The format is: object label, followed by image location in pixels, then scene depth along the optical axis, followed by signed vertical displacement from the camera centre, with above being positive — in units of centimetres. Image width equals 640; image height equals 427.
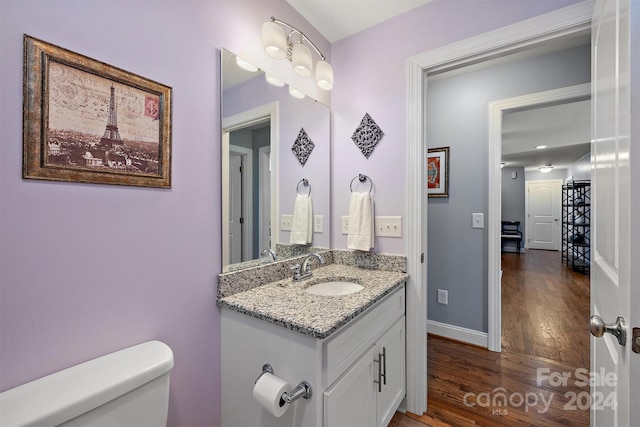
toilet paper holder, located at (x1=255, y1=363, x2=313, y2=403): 87 -59
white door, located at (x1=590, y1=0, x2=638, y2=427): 61 +2
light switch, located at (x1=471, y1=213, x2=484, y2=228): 229 -5
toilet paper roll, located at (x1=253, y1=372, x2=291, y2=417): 86 -59
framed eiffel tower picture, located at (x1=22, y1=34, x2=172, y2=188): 72 +28
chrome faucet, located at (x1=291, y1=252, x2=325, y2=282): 142 -31
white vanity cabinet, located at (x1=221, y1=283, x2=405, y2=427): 90 -59
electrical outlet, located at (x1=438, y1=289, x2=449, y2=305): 247 -77
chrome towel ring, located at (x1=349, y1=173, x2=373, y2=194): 170 +23
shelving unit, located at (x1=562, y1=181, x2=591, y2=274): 518 -34
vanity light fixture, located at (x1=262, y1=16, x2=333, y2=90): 125 +83
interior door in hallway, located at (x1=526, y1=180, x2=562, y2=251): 763 +1
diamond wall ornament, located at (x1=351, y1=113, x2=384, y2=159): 166 +50
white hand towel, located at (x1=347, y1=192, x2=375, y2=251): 164 -5
